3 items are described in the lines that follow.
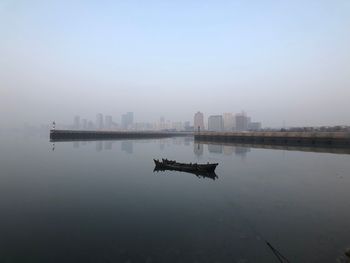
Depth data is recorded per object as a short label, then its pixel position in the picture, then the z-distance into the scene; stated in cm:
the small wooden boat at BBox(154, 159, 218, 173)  3612
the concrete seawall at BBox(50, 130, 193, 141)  11359
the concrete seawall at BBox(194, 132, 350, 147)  7916
